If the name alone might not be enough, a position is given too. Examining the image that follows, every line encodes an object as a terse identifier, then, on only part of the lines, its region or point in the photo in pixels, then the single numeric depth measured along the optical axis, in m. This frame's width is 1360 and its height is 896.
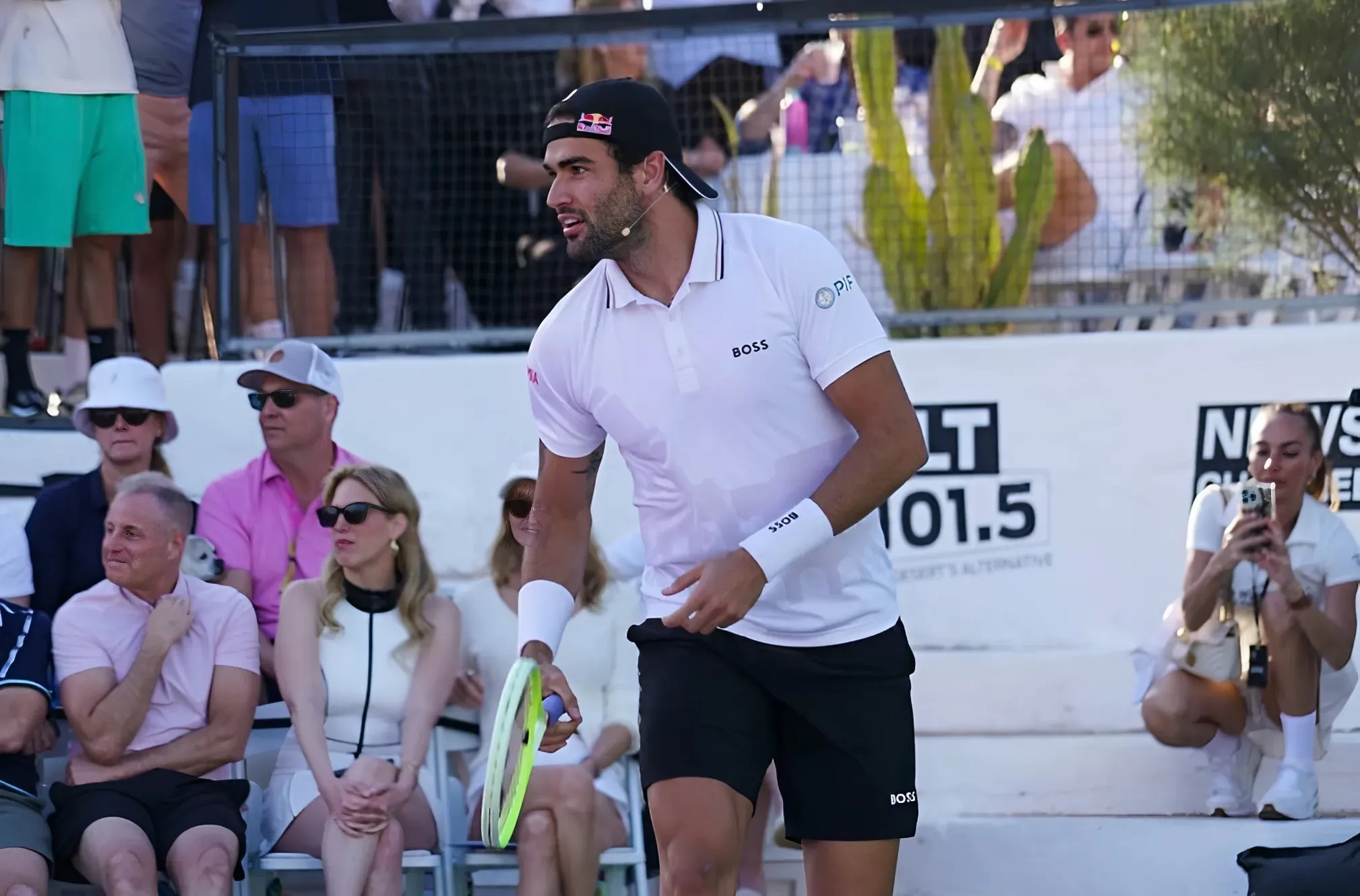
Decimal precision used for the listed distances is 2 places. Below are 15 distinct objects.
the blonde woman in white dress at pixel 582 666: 10.78
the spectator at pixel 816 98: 14.42
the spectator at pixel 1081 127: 13.62
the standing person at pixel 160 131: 14.85
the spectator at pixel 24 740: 9.82
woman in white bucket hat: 11.75
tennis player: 7.02
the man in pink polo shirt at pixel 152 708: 10.05
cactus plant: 13.95
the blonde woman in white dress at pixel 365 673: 10.59
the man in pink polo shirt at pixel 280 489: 12.20
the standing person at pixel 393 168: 14.15
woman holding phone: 11.71
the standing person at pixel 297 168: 14.15
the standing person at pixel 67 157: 13.91
